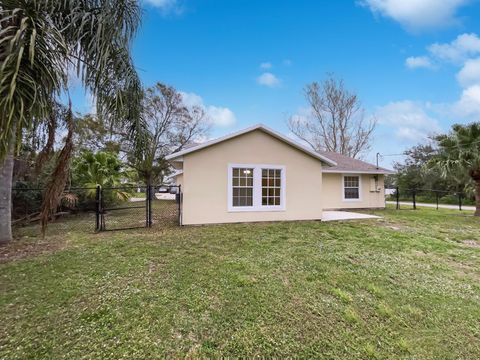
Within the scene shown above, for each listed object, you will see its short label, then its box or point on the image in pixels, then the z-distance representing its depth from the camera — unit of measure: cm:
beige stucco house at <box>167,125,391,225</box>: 884
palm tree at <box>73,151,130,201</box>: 1217
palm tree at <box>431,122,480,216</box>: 1185
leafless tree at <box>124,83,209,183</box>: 2277
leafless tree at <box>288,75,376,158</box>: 2439
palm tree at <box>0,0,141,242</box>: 238
